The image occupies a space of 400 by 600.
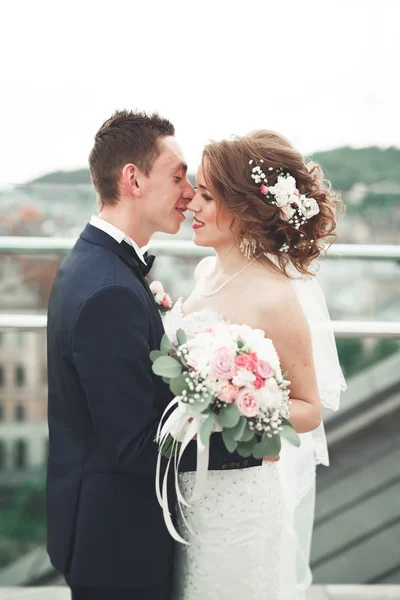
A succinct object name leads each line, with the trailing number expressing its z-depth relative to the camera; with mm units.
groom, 1493
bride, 1733
